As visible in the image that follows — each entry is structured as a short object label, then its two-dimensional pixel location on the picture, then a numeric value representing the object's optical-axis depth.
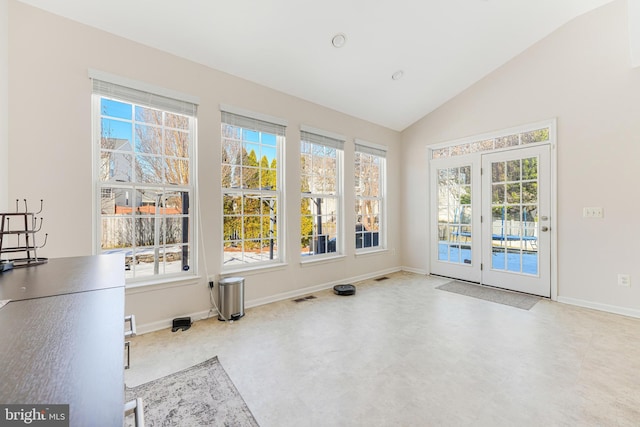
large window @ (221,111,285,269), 3.35
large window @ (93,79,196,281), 2.65
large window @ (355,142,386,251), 4.82
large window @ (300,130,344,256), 4.08
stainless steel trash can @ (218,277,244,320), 3.01
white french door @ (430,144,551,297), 3.82
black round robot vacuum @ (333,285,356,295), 3.92
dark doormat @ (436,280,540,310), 3.61
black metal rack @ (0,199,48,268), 2.22
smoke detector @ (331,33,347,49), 3.11
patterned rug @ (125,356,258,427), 1.60
